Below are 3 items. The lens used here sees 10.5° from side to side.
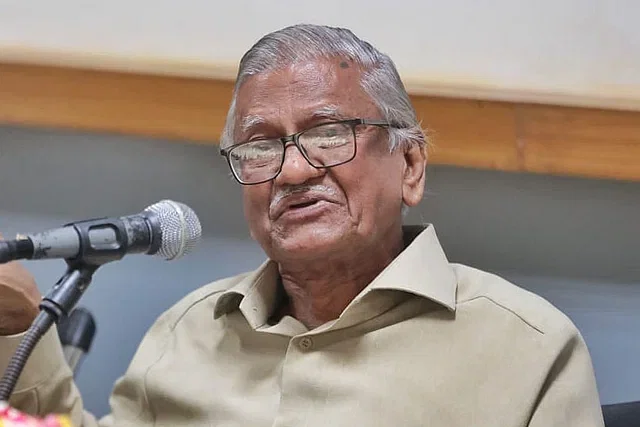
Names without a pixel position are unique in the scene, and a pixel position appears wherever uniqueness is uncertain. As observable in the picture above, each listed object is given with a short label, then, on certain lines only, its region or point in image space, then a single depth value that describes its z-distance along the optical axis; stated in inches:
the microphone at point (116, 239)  114.7
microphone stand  114.0
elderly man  120.3
